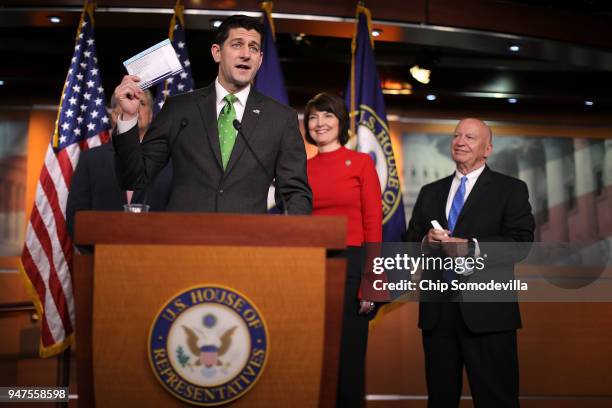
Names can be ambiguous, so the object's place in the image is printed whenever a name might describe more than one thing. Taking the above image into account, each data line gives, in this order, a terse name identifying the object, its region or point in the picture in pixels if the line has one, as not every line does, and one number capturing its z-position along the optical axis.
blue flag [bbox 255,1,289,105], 3.87
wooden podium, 1.50
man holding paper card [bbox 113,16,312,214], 2.00
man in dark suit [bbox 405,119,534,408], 2.83
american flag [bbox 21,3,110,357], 3.53
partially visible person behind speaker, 3.32
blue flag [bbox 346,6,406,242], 3.80
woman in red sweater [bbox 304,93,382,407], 3.02
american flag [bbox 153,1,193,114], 3.79
